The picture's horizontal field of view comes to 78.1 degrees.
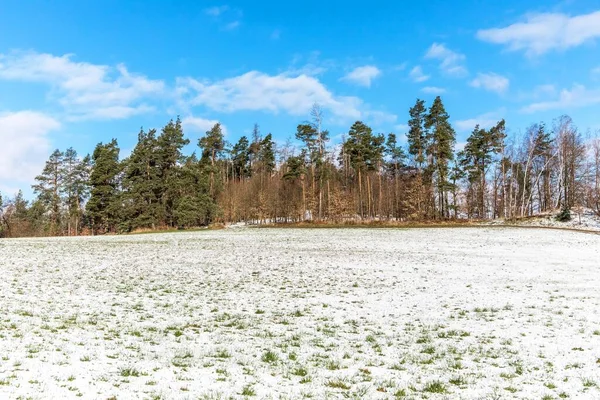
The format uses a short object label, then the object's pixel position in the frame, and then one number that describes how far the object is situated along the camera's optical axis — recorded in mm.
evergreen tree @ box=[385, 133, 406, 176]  78875
